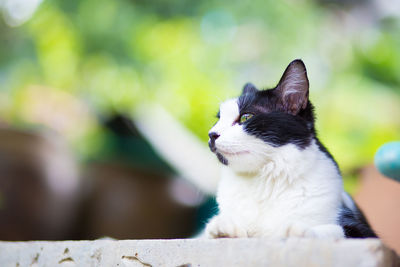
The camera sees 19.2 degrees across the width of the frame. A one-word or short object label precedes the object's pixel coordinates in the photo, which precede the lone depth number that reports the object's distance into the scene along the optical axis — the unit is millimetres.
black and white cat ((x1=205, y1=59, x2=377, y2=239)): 1211
